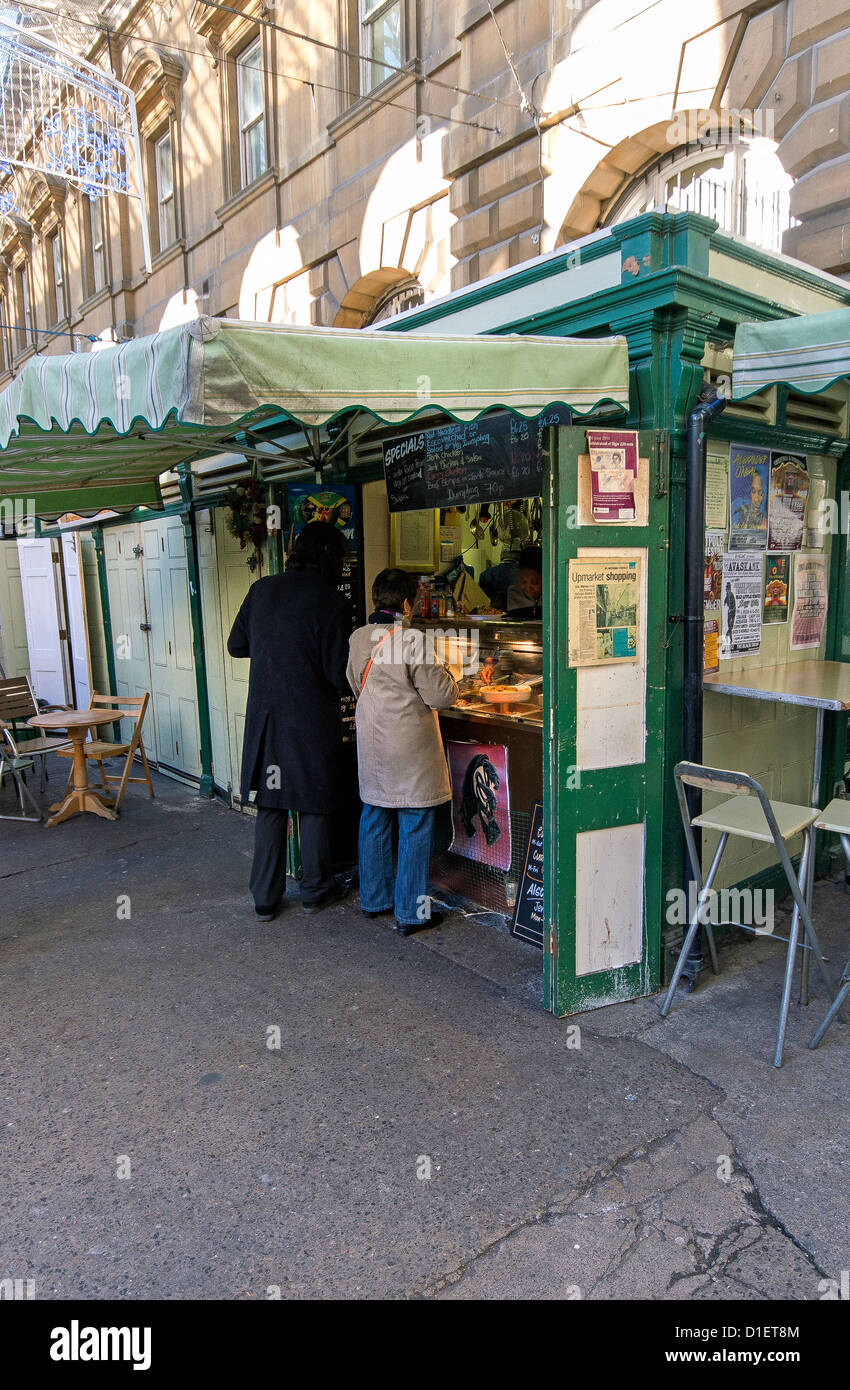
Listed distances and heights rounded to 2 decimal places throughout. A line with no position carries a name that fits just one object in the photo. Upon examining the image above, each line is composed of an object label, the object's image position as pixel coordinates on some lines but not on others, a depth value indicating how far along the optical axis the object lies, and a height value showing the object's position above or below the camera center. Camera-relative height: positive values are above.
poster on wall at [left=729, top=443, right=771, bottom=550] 4.07 +0.32
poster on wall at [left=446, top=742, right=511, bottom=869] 4.49 -1.30
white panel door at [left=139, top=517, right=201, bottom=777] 7.58 -0.64
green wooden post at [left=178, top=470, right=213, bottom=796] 7.11 -0.58
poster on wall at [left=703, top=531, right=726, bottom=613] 3.94 -0.03
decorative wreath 5.91 +0.43
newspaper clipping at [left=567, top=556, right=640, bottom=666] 3.39 -0.19
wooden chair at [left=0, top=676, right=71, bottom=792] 7.24 -1.10
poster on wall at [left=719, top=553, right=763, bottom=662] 4.09 -0.23
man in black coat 4.56 -0.63
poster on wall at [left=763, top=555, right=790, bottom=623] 4.38 -0.14
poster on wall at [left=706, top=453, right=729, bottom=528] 3.93 +0.33
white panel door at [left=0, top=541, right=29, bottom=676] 10.48 -0.44
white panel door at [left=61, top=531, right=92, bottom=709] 9.28 -0.34
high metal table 3.38 -0.57
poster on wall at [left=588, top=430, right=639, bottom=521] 3.34 +0.38
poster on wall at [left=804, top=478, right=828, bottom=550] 4.71 +0.25
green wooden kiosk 3.39 -0.08
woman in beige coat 4.22 -0.81
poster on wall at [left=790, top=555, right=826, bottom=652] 4.66 -0.25
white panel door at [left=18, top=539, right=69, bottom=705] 9.66 -0.44
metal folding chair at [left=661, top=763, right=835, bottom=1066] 3.10 -1.06
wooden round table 6.81 -1.57
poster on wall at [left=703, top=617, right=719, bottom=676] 3.98 -0.41
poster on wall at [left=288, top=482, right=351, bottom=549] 5.10 +0.43
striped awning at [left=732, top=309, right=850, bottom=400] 3.24 +0.83
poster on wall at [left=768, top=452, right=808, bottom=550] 4.37 +0.32
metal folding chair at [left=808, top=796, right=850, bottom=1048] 3.27 -1.08
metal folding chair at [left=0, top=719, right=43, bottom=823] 7.03 -1.55
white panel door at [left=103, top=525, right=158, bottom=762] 8.57 -0.33
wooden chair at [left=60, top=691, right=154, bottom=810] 7.09 -1.44
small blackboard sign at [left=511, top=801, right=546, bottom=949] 4.22 -1.69
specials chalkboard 4.64 +0.63
